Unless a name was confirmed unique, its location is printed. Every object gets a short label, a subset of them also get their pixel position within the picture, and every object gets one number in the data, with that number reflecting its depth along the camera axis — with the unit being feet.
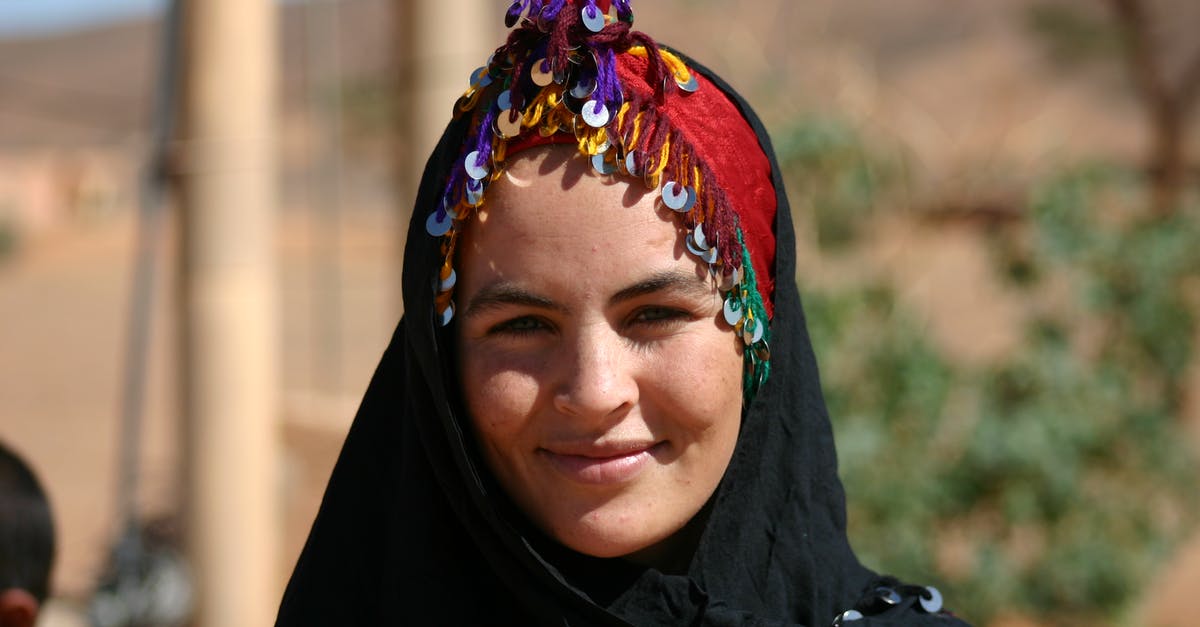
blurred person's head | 6.81
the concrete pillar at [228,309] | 11.70
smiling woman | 5.21
